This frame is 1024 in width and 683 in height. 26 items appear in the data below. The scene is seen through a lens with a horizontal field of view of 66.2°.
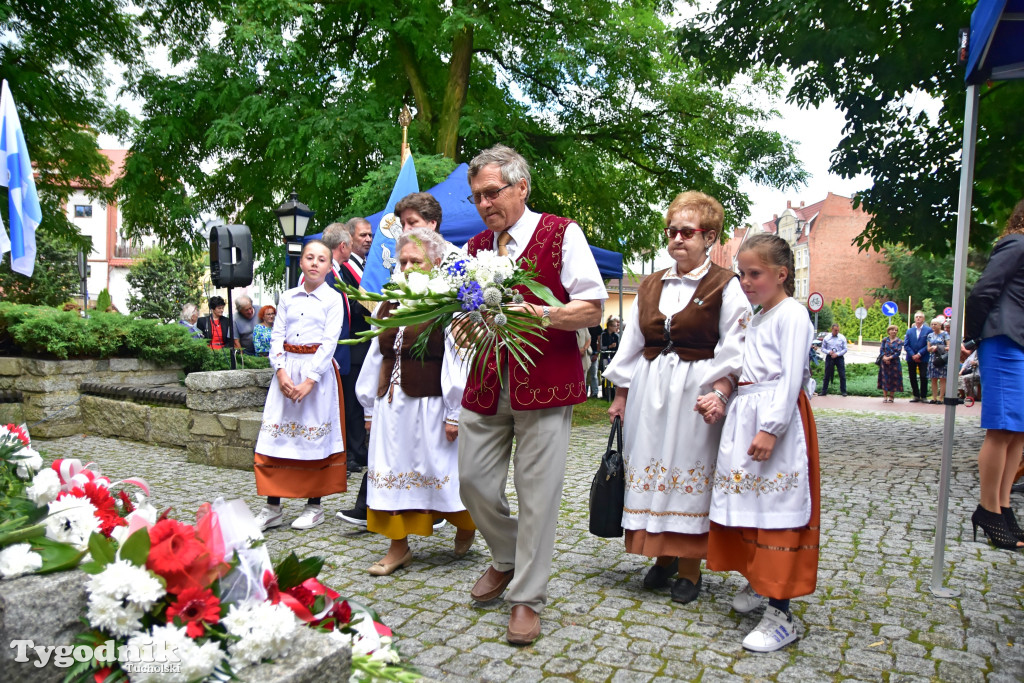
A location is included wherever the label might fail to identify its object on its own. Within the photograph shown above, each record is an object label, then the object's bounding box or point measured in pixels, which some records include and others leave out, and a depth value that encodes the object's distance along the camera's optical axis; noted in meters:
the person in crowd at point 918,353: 18.22
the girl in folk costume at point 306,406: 5.13
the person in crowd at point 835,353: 20.70
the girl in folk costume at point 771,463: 3.35
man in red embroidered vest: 3.35
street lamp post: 9.98
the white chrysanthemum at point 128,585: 1.90
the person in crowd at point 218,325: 14.16
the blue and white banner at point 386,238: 5.95
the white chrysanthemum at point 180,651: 1.83
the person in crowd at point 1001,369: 4.65
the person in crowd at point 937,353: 17.67
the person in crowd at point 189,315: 16.07
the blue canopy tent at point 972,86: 3.97
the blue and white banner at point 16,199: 5.71
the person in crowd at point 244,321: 13.94
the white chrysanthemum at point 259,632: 1.91
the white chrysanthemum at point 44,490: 2.55
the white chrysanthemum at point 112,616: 1.89
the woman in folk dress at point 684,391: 3.70
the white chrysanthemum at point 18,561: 1.90
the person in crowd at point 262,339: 10.70
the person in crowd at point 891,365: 19.08
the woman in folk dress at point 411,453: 4.34
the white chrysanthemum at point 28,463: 2.95
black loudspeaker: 10.12
